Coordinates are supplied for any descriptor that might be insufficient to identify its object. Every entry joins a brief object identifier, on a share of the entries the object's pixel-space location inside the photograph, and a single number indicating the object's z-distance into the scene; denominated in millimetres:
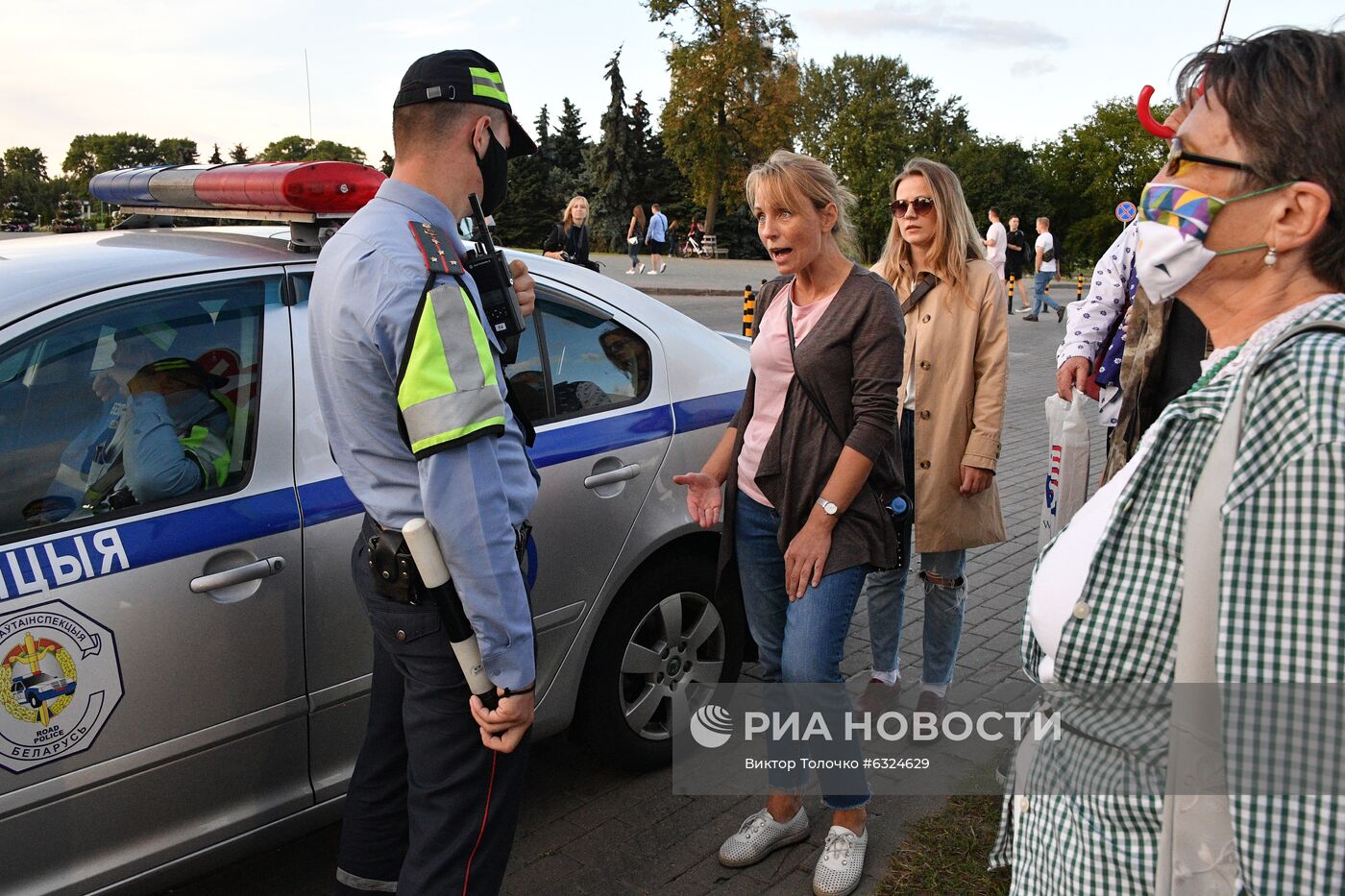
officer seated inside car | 2320
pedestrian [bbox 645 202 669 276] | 28469
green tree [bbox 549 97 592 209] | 59750
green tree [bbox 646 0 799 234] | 47188
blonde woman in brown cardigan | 2729
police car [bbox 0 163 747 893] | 2191
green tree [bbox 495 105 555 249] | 51975
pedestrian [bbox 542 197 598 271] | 14688
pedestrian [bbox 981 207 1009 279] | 17578
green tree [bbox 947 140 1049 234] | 52906
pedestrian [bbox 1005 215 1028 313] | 20438
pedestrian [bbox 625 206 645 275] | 27516
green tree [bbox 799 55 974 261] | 51094
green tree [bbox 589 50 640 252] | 53562
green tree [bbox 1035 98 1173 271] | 61375
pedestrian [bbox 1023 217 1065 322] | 19328
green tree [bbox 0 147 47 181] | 82956
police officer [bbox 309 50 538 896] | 1915
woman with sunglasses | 3539
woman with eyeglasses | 1070
